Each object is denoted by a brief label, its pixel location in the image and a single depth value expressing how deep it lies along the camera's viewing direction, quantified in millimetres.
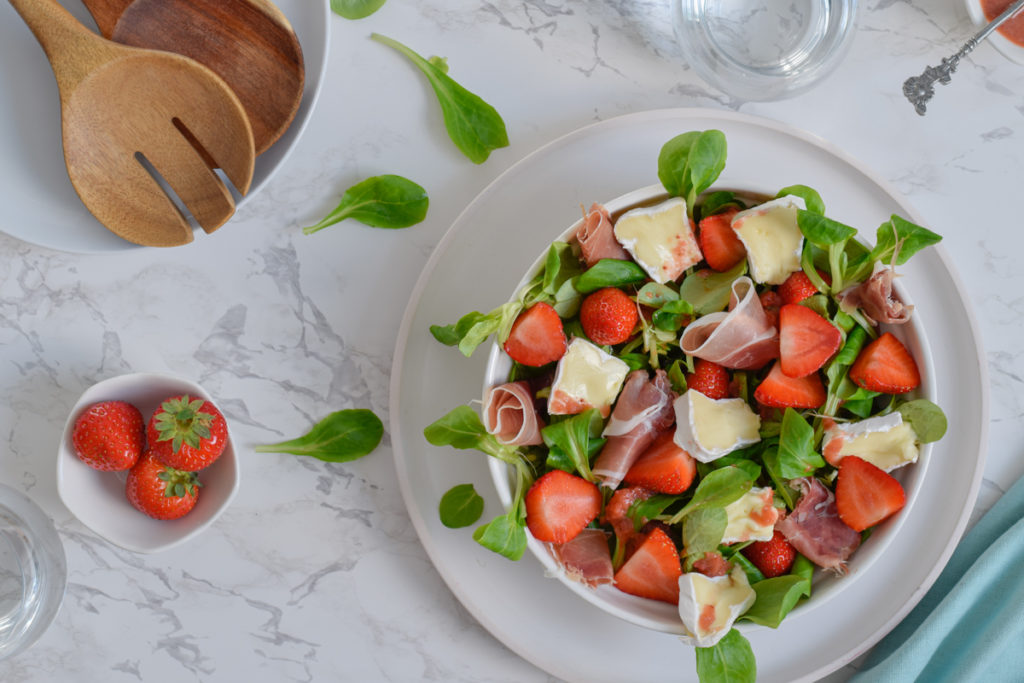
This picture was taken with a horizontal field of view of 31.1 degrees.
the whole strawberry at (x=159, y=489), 823
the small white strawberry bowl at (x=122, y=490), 820
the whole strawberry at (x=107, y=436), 814
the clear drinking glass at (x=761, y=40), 827
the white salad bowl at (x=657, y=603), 768
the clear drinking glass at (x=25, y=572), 849
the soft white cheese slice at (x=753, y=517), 774
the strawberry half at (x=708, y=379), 784
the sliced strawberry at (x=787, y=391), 772
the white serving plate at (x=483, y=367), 813
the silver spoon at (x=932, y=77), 822
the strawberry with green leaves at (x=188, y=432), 810
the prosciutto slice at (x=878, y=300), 761
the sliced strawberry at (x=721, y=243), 775
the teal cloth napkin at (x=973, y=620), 836
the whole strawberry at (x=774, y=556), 783
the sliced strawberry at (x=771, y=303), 779
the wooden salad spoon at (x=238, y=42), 804
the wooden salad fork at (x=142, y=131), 792
